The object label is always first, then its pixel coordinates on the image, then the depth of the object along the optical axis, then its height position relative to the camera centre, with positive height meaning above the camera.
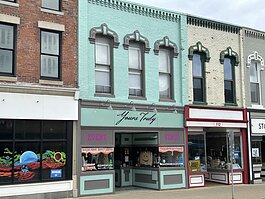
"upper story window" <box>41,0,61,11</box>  16.77 +5.85
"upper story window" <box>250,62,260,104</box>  23.91 +3.51
